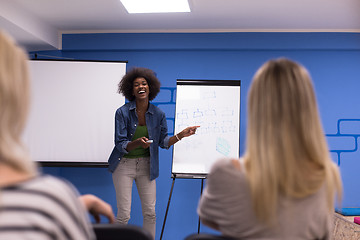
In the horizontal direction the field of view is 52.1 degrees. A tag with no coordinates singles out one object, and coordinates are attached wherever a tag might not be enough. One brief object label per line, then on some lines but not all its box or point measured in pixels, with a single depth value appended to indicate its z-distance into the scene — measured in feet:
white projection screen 13.76
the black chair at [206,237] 3.48
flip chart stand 12.63
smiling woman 11.14
